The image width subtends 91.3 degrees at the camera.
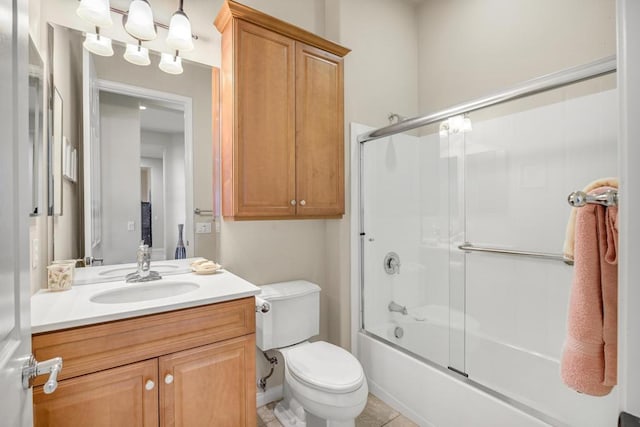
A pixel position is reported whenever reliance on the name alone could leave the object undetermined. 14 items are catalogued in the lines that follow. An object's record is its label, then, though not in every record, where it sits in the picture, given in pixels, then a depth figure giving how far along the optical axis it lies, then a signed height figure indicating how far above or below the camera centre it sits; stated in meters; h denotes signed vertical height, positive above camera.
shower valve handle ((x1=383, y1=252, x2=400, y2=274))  2.34 -0.39
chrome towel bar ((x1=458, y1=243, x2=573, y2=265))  1.80 -0.26
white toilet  1.44 -0.78
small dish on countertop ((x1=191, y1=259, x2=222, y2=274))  1.69 -0.30
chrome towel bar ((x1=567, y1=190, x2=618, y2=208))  0.73 +0.03
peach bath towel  0.80 -0.26
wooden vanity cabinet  1.05 -0.60
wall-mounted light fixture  1.42 +0.90
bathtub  1.47 -0.93
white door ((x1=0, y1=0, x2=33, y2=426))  0.53 +0.00
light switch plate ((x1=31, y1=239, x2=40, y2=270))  1.19 -0.15
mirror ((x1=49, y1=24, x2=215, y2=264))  1.48 +0.31
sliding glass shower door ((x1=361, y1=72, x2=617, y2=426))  1.71 -0.17
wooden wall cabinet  1.70 +0.55
